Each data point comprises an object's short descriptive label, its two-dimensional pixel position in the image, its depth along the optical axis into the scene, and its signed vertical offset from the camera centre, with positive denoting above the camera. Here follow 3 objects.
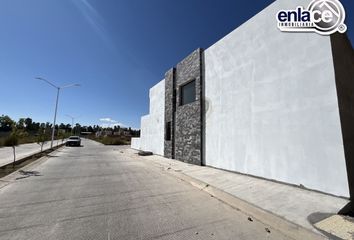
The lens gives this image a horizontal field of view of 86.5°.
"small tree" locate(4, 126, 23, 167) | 11.61 +0.21
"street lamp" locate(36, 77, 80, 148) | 25.61 +5.20
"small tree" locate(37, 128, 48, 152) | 20.80 +0.63
